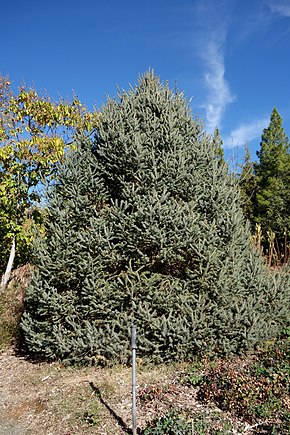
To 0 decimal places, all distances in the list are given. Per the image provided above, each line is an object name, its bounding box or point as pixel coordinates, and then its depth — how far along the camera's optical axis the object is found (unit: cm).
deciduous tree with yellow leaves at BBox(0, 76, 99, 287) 976
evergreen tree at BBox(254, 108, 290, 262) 1802
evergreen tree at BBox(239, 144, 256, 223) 2066
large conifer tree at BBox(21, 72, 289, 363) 536
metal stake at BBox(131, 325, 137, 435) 345
